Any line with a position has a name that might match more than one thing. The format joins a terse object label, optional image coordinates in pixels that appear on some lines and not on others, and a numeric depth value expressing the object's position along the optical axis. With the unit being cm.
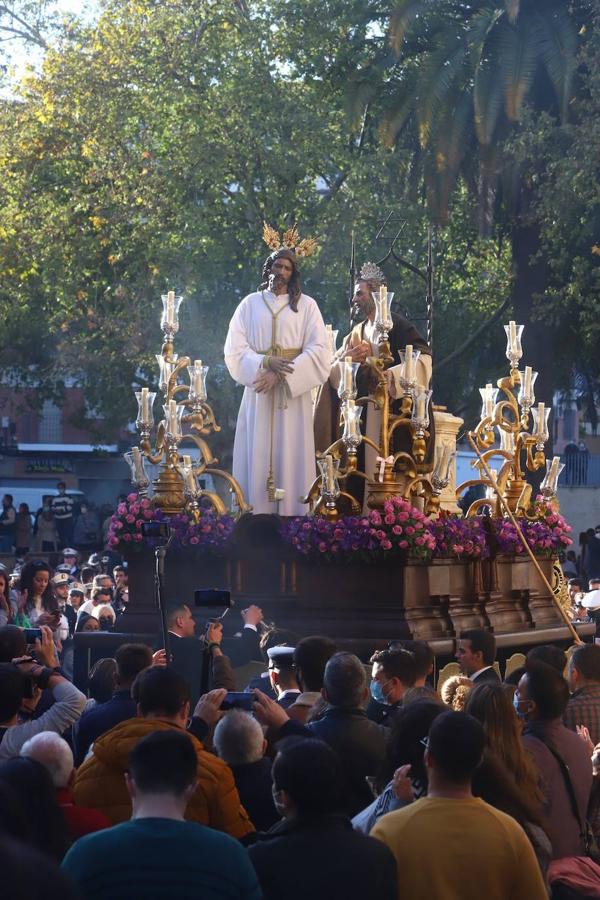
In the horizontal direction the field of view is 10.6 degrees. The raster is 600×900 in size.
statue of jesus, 2622
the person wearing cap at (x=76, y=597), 3173
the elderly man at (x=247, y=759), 1158
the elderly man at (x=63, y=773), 976
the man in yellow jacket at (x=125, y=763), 1058
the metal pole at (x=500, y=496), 2604
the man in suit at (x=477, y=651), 1680
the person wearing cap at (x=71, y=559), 4352
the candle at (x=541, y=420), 2960
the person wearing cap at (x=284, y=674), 1491
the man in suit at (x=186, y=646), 1873
